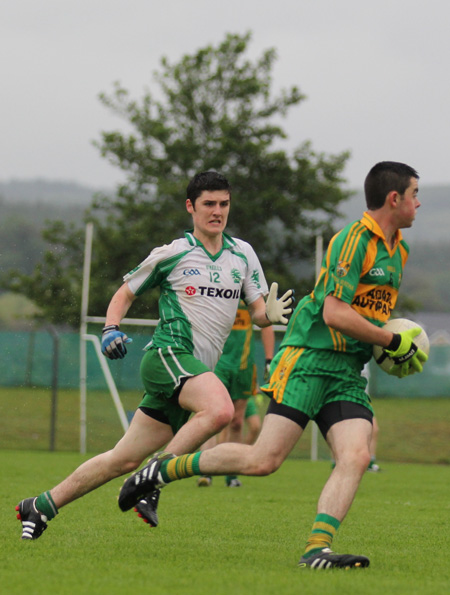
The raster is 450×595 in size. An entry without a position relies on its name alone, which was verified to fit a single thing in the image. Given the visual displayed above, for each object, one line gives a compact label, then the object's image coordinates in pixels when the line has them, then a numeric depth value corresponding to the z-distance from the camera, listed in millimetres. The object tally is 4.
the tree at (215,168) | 61594
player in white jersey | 12039
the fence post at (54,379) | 33500
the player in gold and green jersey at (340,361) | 10414
